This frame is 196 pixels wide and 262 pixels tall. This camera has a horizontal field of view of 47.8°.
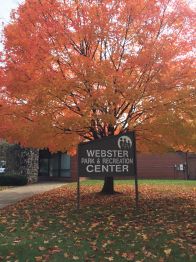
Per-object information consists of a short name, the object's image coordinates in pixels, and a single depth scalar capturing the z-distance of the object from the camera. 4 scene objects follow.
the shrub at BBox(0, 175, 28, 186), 14.59
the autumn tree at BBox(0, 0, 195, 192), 7.06
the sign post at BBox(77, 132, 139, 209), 7.03
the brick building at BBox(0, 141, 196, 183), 17.51
